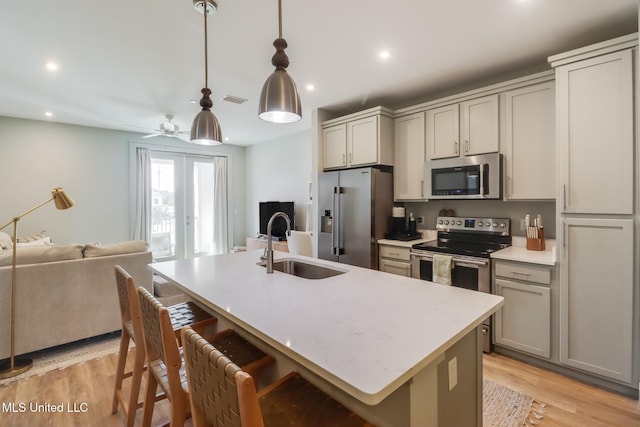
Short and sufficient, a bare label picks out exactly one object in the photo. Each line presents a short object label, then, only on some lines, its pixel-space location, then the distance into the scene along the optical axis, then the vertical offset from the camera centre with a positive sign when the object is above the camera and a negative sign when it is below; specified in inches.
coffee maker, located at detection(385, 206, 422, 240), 141.3 -8.0
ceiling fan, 178.3 +50.3
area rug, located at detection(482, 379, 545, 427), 72.0 -51.0
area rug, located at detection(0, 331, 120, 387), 96.7 -50.6
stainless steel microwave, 110.0 +11.9
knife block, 105.0 -12.3
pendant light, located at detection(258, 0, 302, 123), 59.8 +23.7
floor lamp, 93.9 -49.6
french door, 228.1 +3.5
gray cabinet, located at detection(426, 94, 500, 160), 111.8 +31.4
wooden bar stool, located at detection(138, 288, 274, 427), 45.2 -26.4
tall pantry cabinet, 78.7 +0.2
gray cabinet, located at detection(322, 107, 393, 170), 136.7 +33.6
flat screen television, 219.1 -4.2
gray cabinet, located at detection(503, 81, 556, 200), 100.0 +22.6
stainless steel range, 102.4 -15.0
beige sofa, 99.5 -28.5
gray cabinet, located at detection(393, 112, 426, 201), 133.5 +23.5
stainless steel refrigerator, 133.2 -1.9
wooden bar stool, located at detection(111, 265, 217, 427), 62.2 -25.9
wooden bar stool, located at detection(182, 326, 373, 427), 28.9 -23.6
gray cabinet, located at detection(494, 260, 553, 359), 91.4 -31.8
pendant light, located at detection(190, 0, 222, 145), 84.4 +23.6
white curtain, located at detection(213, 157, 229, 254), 255.4 +0.9
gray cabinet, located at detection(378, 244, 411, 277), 124.2 -21.9
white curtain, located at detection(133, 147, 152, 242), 212.7 +9.9
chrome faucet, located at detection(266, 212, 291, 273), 75.2 -11.6
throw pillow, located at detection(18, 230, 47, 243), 165.3 -14.6
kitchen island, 33.5 -16.6
